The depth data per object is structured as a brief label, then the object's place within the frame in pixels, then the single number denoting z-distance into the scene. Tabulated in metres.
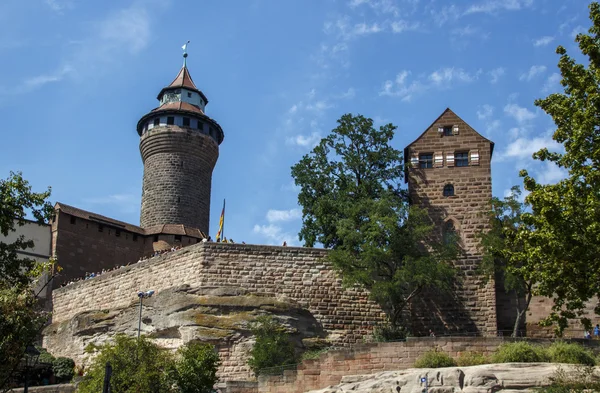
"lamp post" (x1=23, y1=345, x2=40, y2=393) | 21.93
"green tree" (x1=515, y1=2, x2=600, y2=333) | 22.00
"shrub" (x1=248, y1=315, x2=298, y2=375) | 31.17
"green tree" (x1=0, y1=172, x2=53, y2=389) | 21.55
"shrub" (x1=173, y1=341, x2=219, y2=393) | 28.52
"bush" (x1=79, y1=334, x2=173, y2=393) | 27.91
